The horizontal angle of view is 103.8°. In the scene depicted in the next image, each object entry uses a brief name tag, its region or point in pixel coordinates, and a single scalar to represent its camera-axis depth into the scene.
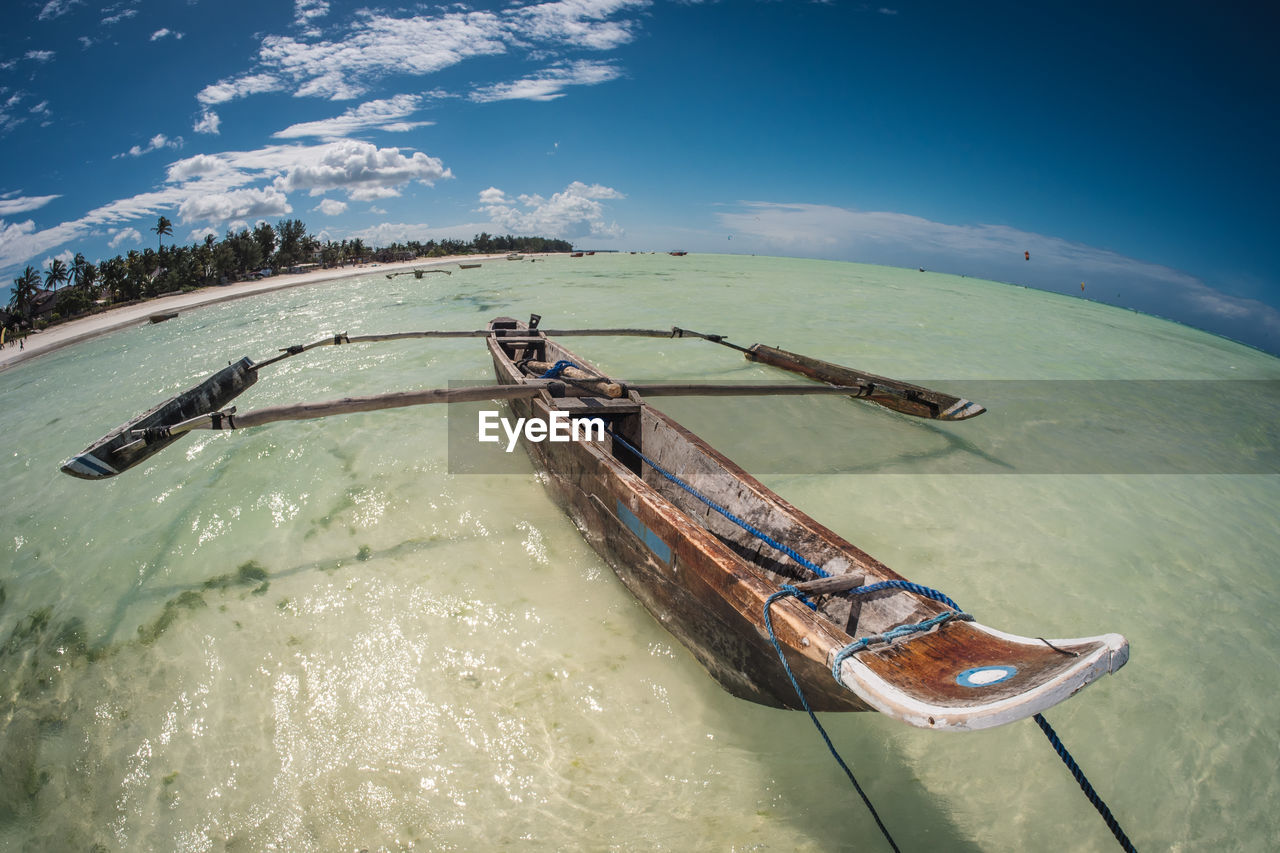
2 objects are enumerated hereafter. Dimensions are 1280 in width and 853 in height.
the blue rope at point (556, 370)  5.90
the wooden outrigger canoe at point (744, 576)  1.62
